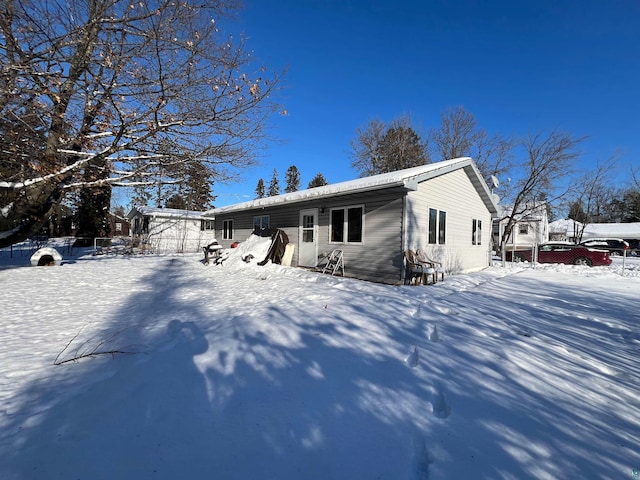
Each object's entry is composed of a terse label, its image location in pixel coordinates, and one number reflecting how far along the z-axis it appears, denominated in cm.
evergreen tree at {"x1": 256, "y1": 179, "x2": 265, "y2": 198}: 5906
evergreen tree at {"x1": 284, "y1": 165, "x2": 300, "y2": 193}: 5712
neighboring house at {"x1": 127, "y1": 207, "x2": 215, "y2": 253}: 2142
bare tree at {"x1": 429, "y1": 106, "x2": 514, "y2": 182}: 2292
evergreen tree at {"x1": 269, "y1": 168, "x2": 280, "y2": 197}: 5922
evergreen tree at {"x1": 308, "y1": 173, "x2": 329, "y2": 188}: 4811
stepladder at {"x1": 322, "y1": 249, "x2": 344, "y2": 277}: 972
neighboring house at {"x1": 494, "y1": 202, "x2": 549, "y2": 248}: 2447
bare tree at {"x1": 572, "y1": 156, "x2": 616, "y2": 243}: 2732
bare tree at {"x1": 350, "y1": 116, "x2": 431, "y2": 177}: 2566
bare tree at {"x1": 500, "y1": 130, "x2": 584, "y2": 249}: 1917
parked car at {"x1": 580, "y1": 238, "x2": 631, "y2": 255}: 2195
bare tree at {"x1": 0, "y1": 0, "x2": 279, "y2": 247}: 467
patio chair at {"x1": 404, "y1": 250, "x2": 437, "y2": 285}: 803
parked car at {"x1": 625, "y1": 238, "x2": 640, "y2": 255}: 2958
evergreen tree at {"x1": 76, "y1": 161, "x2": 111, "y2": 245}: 2277
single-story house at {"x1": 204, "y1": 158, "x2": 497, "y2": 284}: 842
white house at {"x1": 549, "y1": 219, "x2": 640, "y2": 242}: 3157
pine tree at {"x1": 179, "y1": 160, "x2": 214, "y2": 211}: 835
